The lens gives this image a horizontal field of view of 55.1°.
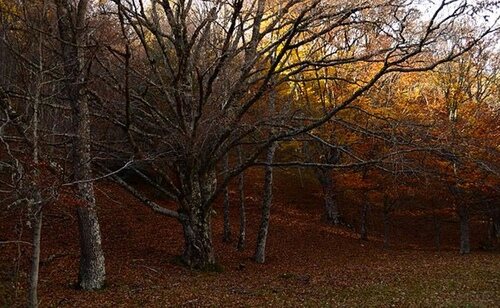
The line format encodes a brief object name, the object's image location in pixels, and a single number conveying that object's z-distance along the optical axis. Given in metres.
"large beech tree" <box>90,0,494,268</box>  11.88
